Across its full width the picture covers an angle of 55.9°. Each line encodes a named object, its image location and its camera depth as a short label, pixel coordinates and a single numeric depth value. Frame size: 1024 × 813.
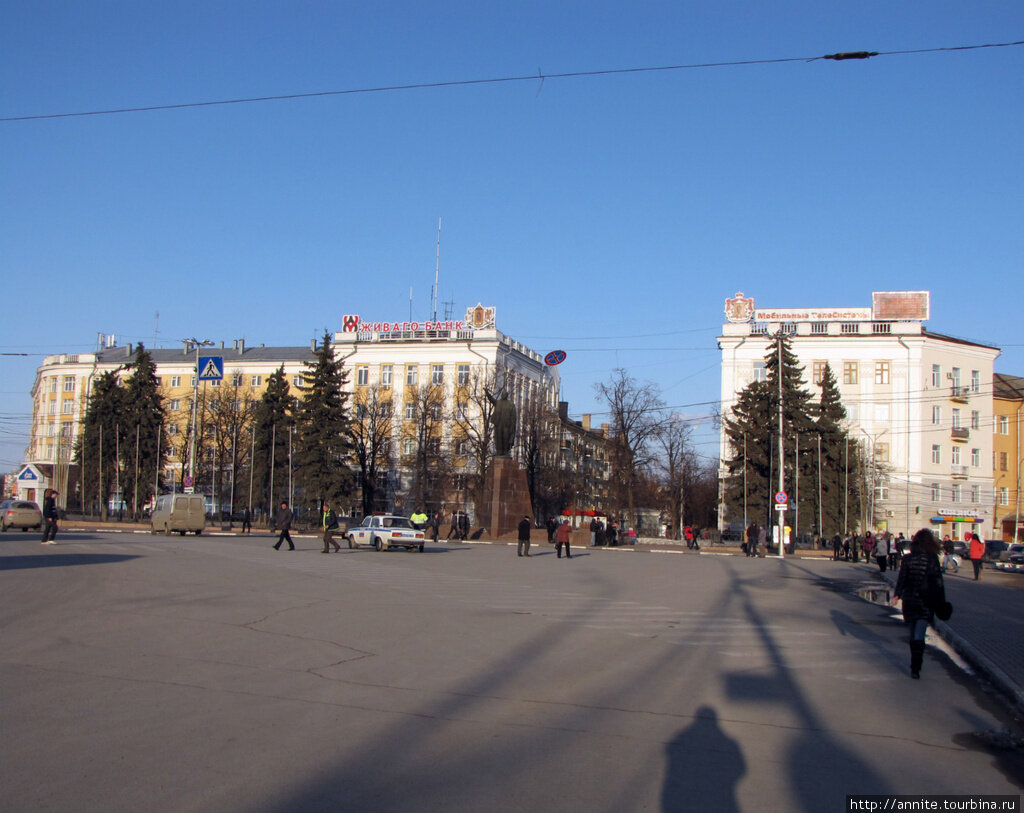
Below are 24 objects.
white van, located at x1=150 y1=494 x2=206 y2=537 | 44.25
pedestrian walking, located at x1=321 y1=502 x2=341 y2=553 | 31.73
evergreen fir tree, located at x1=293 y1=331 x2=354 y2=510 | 65.94
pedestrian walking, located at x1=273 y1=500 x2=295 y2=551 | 32.57
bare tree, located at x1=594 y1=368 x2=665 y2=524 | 73.12
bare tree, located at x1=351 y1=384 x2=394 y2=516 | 79.00
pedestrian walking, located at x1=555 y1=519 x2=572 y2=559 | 37.69
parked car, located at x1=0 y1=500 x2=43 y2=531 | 46.56
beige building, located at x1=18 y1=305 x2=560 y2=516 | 80.75
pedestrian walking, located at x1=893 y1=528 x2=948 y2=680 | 10.96
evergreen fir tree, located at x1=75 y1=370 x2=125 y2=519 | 72.56
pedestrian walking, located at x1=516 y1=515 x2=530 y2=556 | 36.19
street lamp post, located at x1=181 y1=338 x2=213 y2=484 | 49.91
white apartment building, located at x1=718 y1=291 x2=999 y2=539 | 76.94
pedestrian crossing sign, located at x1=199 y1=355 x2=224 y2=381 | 38.22
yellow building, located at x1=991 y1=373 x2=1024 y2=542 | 81.19
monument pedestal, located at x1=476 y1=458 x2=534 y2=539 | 49.56
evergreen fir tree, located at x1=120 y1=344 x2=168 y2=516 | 71.81
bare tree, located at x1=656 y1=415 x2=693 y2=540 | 82.50
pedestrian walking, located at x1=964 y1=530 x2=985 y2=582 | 35.44
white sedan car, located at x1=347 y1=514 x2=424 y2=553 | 36.38
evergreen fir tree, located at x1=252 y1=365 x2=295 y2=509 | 74.50
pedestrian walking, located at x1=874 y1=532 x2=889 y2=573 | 36.32
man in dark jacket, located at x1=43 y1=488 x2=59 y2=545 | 30.57
